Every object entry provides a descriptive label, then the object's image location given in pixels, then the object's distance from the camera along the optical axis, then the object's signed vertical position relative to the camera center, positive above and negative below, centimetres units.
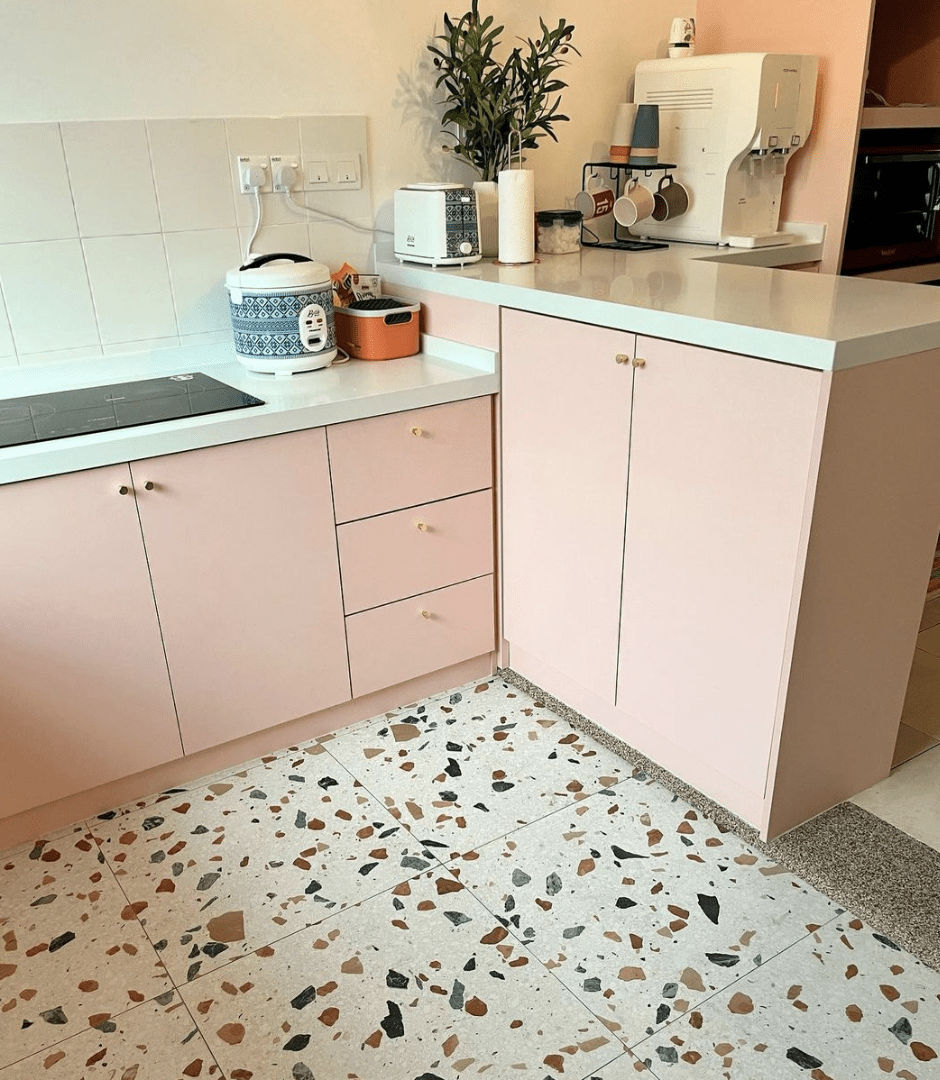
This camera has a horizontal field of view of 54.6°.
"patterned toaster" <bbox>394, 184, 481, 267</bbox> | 220 -13
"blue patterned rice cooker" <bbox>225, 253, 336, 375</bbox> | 200 -30
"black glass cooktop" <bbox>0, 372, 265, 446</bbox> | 171 -44
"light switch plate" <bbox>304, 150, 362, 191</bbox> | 225 -1
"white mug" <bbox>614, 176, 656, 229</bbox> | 248 -11
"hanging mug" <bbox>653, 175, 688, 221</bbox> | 256 -10
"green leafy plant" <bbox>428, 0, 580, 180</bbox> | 225 +18
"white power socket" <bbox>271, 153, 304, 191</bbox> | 219 +0
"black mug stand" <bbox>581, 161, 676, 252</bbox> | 254 -8
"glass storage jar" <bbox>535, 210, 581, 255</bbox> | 241 -17
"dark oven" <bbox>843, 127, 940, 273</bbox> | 255 -12
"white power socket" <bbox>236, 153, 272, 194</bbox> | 214 +1
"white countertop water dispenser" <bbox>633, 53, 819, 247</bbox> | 235 +7
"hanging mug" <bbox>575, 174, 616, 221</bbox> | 257 -11
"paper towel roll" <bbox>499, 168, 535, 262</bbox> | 220 -12
